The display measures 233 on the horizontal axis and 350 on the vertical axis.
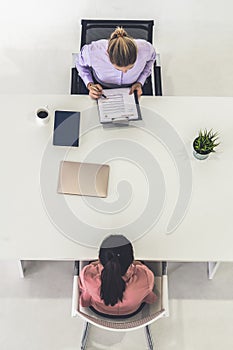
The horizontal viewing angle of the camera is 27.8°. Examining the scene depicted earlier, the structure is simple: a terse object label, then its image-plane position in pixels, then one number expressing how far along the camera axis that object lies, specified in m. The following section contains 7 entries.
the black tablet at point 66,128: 2.45
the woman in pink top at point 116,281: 2.06
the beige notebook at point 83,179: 2.33
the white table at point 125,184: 2.24
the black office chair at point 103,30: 2.71
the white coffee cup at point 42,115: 2.45
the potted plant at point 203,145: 2.38
